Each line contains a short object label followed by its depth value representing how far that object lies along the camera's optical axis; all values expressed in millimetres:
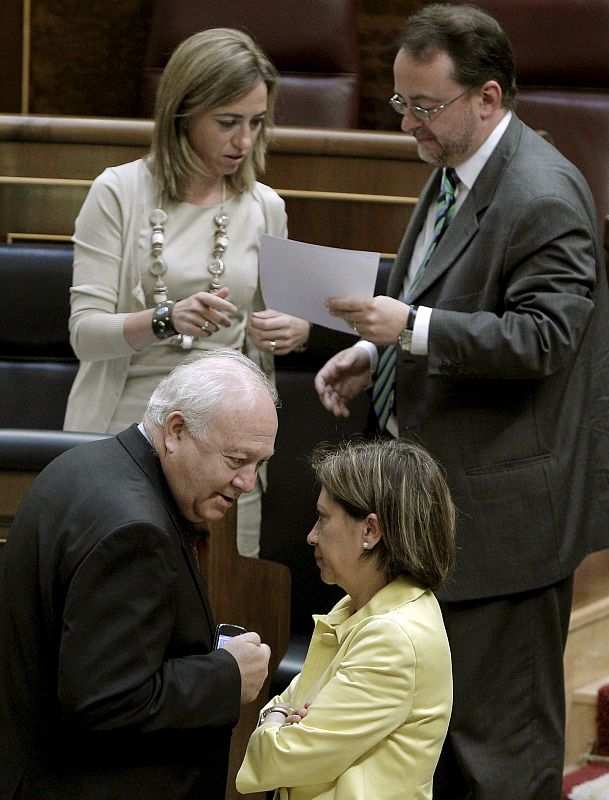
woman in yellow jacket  9309
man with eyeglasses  9860
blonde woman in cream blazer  10032
